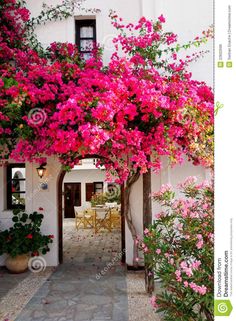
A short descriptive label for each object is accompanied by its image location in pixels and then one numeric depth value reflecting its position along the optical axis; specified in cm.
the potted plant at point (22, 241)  840
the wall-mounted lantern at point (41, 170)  892
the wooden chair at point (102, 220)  1536
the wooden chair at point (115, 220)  1614
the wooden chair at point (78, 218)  1648
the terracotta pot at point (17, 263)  861
